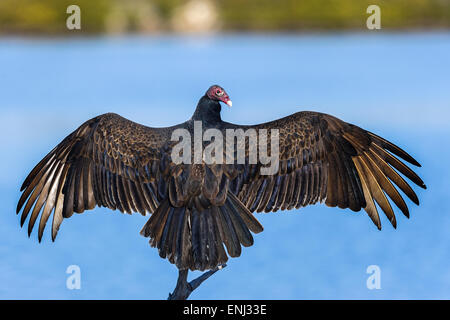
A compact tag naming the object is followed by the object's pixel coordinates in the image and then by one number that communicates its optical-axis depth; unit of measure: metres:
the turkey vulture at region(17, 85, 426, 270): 10.71
